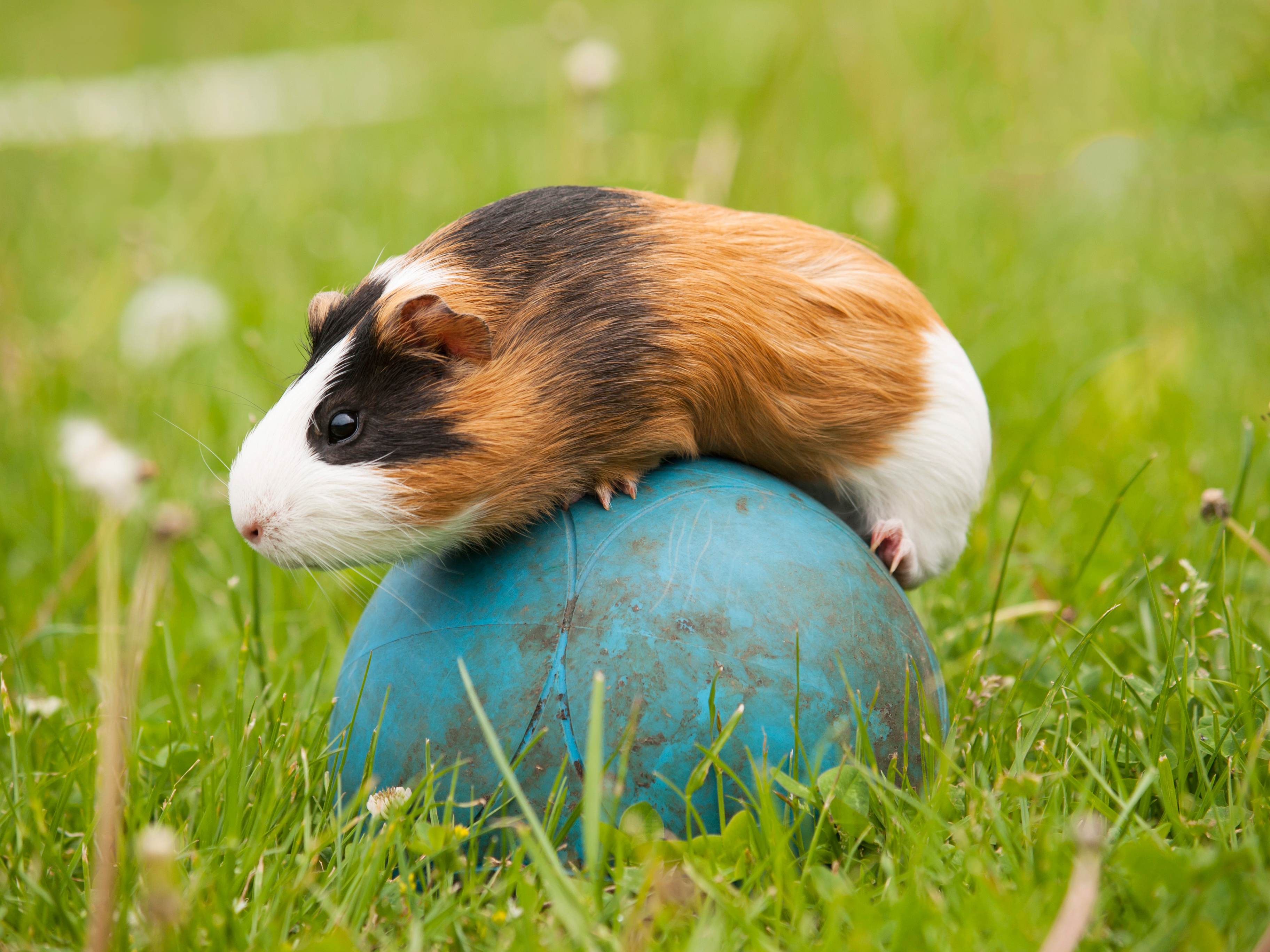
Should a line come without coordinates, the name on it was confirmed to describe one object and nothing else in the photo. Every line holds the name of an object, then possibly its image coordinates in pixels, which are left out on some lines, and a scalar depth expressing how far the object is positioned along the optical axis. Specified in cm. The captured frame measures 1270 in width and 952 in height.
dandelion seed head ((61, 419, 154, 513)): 340
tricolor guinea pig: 258
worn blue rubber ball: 253
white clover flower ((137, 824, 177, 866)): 166
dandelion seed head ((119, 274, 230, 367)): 617
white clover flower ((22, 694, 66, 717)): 331
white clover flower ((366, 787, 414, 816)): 258
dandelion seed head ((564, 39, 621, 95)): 517
